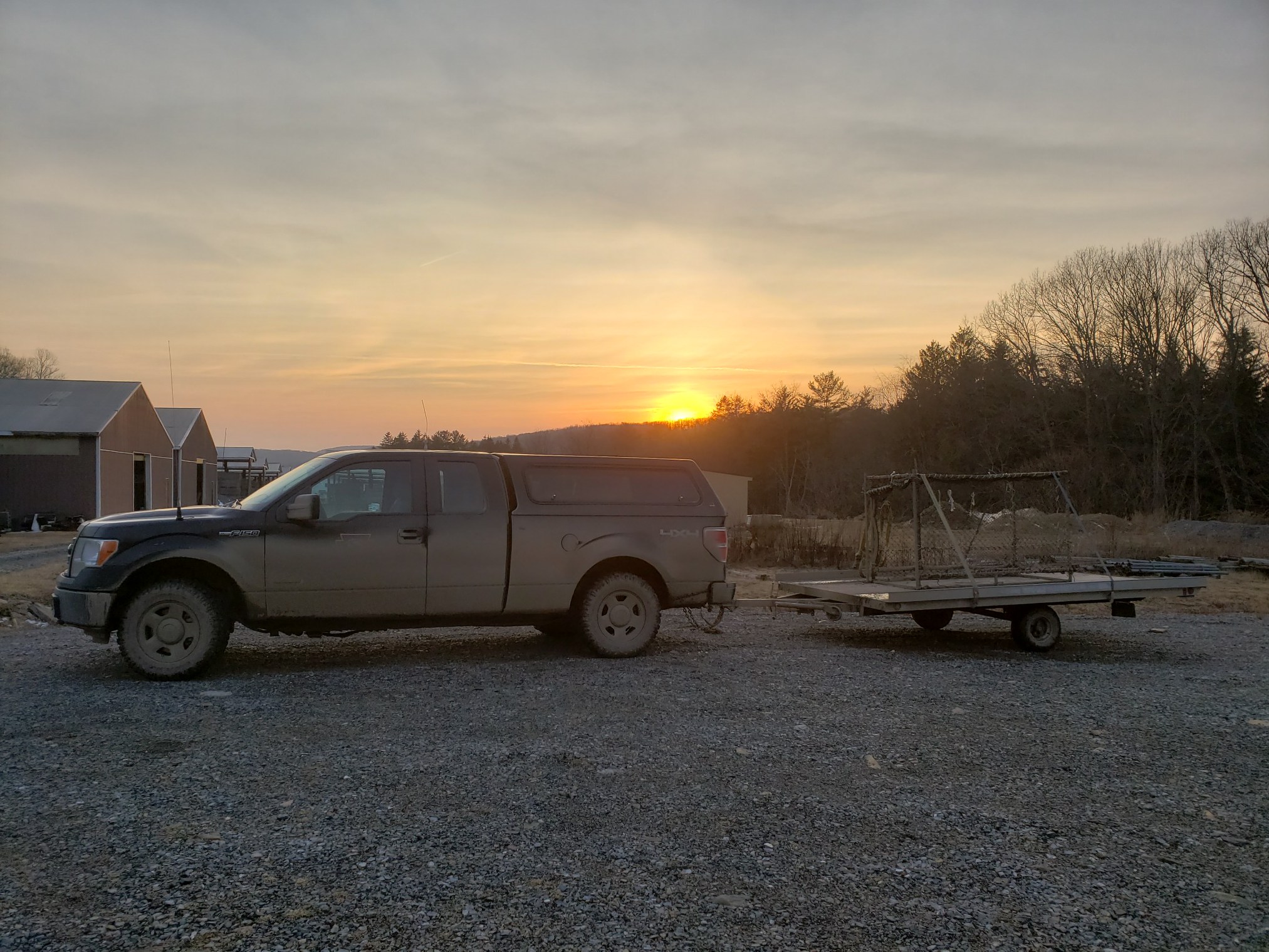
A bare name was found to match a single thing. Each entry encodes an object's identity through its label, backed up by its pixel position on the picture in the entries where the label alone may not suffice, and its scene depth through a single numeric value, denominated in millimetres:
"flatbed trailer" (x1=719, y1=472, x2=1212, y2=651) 9688
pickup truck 7910
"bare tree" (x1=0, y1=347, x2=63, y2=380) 72562
